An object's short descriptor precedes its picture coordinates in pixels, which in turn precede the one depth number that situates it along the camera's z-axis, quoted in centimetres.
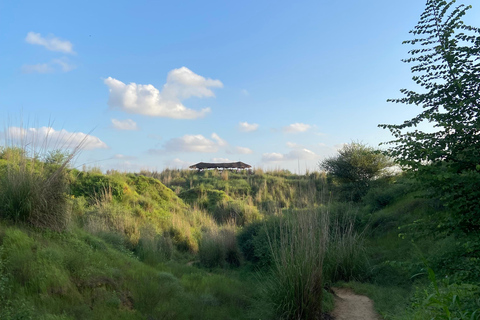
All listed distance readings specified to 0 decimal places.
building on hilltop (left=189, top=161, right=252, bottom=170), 4066
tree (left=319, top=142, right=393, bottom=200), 2034
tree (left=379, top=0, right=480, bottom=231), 480
